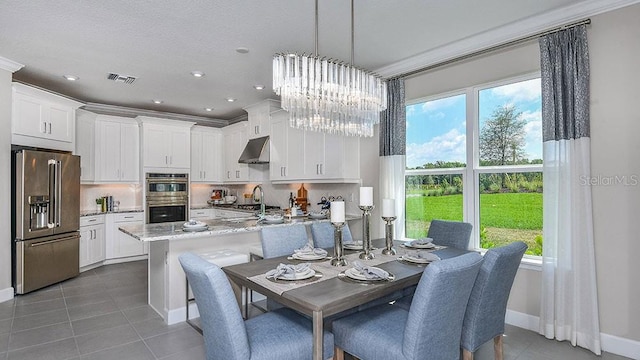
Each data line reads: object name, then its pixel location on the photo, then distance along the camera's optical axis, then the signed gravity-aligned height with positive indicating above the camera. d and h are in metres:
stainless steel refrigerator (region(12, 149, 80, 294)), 4.01 -0.40
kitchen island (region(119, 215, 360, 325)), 3.19 -0.66
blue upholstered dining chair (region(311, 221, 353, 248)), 3.13 -0.48
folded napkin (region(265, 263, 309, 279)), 2.01 -0.53
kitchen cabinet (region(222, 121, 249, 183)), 6.43 +0.69
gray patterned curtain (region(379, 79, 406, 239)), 4.07 +0.43
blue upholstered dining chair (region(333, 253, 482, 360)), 1.62 -0.74
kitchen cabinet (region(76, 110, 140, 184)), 5.45 +0.67
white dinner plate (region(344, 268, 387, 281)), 1.95 -0.54
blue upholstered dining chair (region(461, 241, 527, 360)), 1.98 -0.69
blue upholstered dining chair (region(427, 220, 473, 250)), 3.15 -0.49
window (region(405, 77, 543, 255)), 3.27 +0.23
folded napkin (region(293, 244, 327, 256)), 2.57 -0.52
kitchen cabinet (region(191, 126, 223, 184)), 6.79 +0.64
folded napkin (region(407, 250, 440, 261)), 2.40 -0.53
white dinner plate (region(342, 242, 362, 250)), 2.84 -0.53
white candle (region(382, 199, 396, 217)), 2.59 -0.19
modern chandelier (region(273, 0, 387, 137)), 2.45 +0.71
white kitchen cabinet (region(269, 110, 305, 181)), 5.11 +0.55
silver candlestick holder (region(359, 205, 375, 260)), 2.50 -0.39
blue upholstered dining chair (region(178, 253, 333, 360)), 1.61 -0.79
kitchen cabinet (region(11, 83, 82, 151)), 4.14 +0.92
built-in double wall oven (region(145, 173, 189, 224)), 6.04 -0.20
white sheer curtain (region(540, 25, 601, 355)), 2.74 -0.13
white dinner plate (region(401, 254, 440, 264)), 2.34 -0.54
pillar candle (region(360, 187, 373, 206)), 2.51 -0.10
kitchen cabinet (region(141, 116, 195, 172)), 6.03 +0.79
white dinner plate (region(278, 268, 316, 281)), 1.99 -0.55
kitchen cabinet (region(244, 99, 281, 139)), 5.64 +1.21
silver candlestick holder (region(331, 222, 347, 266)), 2.33 -0.46
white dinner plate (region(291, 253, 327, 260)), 2.50 -0.54
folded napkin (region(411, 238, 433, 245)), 2.93 -0.51
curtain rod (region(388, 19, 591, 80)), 2.83 +1.34
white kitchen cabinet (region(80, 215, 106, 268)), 5.11 -0.84
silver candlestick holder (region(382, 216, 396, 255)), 2.68 -0.46
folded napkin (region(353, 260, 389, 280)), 1.96 -0.53
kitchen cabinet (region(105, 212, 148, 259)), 5.63 -0.90
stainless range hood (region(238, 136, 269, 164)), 5.63 +0.58
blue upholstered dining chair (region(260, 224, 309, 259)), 2.80 -0.48
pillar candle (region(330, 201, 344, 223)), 2.26 -0.19
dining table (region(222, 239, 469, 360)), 1.68 -0.57
